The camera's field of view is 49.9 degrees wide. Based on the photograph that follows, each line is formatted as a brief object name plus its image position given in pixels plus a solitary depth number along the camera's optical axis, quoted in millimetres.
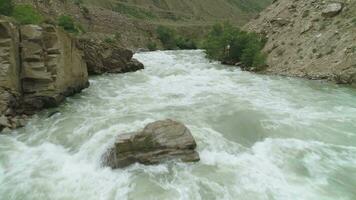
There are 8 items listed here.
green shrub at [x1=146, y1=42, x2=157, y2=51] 52381
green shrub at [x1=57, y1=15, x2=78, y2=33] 34688
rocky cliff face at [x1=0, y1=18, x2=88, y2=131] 15609
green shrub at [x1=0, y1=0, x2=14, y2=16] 21344
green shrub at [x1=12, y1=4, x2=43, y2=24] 21139
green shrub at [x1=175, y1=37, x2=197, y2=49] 58934
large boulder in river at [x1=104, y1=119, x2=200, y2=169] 11195
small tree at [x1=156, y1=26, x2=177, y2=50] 57956
